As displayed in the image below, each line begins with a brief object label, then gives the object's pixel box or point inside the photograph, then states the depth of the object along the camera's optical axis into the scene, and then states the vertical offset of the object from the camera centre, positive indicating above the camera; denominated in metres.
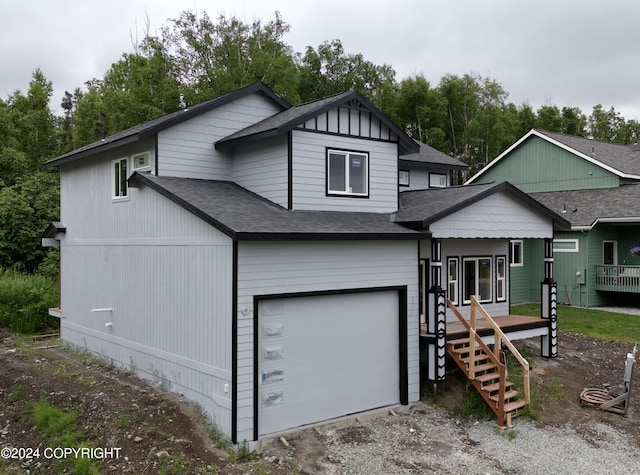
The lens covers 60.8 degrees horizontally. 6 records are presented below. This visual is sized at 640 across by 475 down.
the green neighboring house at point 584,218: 21.94 +0.83
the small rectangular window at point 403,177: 17.36 +2.00
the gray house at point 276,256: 8.95 -0.31
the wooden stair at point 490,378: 9.92 -2.71
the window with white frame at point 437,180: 18.50 +2.06
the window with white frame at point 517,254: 23.45 -0.63
